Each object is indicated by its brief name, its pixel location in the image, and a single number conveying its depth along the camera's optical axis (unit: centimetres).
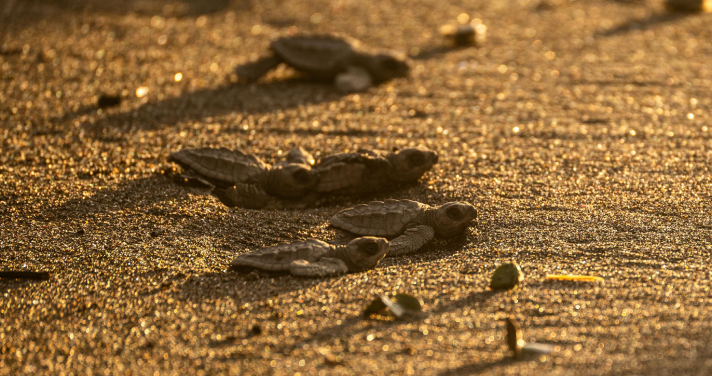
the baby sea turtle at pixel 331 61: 981
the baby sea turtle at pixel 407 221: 570
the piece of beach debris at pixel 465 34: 1137
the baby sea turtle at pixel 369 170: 657
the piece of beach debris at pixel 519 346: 402
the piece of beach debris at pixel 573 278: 493
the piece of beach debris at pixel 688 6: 1332
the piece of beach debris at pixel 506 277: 479
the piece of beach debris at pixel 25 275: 509
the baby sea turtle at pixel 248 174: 645
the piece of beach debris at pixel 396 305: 450
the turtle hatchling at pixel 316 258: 509
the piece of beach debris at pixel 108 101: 873
